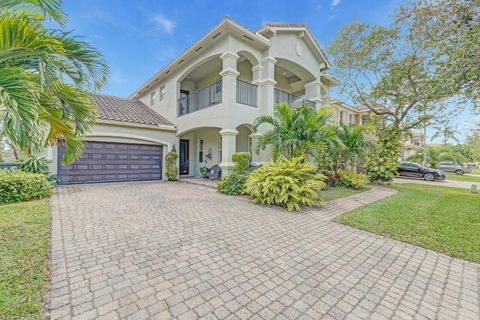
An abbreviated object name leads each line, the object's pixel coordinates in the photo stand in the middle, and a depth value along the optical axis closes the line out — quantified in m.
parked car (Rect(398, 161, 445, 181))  18.10
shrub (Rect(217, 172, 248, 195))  8.95
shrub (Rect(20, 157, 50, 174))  8.98
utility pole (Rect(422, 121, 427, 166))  25.06
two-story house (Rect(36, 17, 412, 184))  10.20
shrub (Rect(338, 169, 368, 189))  10.90
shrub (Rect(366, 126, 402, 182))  12.73
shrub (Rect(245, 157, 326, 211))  6.98
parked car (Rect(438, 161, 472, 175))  27.19
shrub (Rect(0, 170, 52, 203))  6.84
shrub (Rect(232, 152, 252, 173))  9.67
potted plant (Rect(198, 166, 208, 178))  14.08
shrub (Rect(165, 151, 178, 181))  12.96
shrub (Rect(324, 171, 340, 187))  11.44
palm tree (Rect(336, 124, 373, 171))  11.23
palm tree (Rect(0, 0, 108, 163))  3.04
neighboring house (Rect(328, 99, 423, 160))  21.20
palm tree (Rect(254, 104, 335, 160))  8.61
